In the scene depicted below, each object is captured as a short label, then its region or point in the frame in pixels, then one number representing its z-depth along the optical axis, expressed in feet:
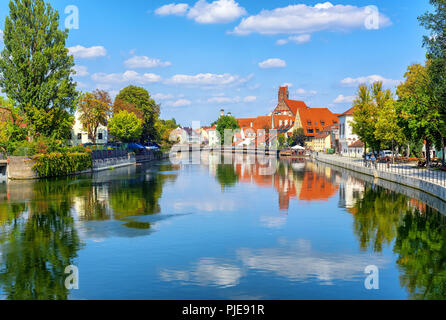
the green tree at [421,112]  154.61
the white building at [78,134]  308.81
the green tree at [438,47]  128.00
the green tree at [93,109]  281.74
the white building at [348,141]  365.73
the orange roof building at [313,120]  557.33
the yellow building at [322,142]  467.93
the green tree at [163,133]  396.90
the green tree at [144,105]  360.07
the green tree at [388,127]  226.99
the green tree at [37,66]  182.60
